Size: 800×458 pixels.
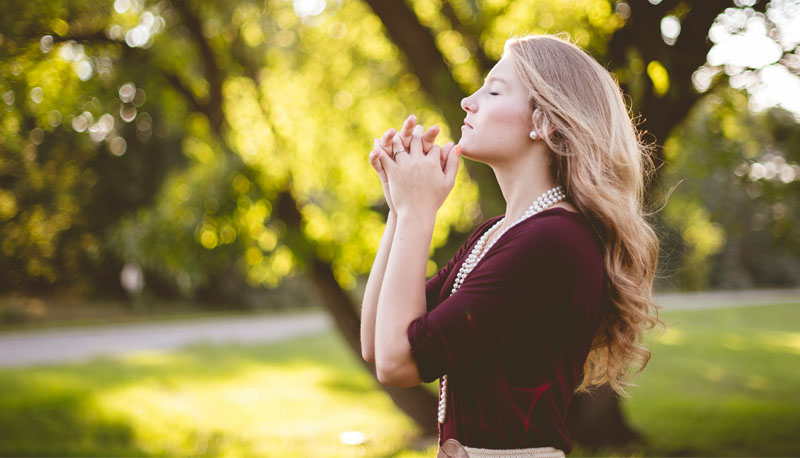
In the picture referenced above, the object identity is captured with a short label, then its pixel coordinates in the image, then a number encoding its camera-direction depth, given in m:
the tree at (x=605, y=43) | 4.75
